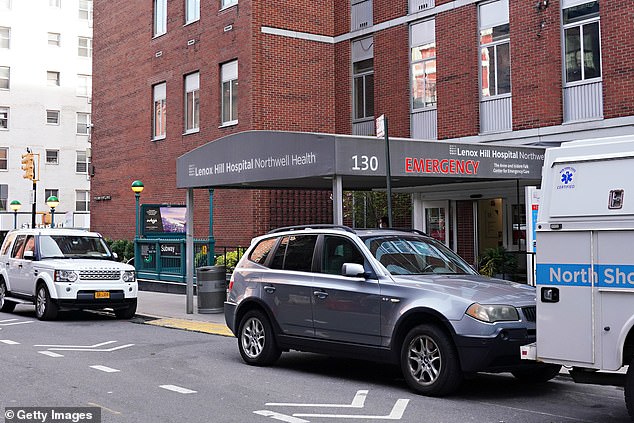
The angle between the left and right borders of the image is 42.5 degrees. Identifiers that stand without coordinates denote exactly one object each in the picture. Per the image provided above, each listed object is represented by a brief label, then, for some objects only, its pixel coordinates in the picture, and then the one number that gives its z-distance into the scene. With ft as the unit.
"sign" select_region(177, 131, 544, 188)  40.63
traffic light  92.22
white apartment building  186.80
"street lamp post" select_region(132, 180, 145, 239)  82.94
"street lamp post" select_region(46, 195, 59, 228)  111.34
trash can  56.95
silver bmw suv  26.84
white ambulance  22.33
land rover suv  52.80
